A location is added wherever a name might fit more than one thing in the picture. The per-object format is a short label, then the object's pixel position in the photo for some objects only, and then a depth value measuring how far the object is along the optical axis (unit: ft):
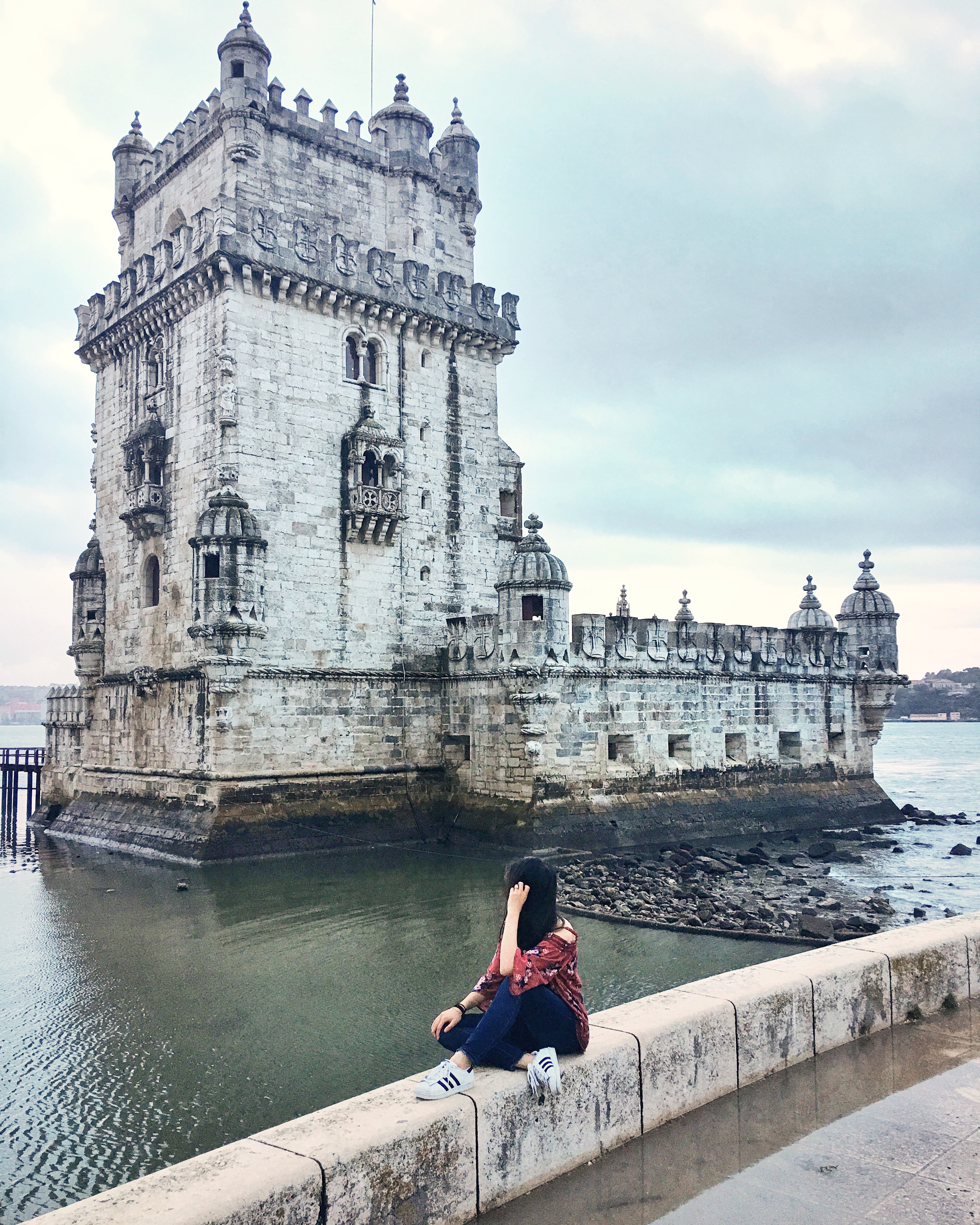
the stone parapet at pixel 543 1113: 13.20
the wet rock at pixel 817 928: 47.47
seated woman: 16.19
